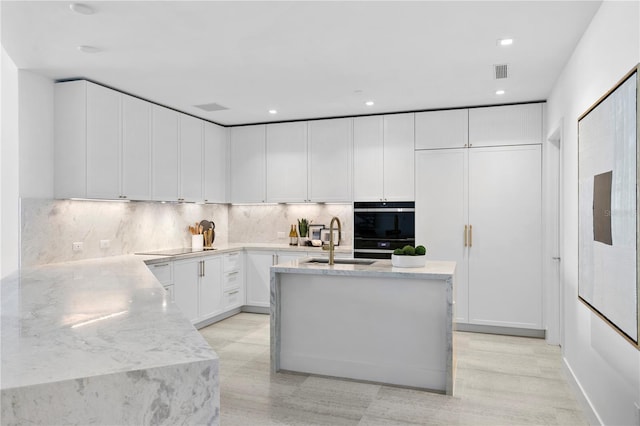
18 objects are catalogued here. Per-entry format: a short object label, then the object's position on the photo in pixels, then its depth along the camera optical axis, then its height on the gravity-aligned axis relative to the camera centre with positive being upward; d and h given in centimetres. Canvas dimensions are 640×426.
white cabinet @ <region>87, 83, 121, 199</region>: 406 +67
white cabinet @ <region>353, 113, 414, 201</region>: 538 +69
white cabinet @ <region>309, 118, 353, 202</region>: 570 +69
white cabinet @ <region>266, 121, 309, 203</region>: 594 +69
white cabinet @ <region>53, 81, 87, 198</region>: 400 +65
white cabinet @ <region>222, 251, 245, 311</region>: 561 -89
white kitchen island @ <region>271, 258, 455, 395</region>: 338 -89
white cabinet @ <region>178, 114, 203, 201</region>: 534 +68
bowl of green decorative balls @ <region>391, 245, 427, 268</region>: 347 -36
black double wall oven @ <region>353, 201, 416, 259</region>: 537 -18
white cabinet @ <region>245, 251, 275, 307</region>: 590 -87
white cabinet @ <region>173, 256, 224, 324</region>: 480 -84
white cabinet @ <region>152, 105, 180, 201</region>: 487 +67
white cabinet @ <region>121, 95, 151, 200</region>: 444 +67
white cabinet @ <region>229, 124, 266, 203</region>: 616 +69
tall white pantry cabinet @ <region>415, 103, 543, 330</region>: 489 +8
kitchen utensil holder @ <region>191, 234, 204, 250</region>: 567 -37
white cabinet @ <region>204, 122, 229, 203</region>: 587 +70
